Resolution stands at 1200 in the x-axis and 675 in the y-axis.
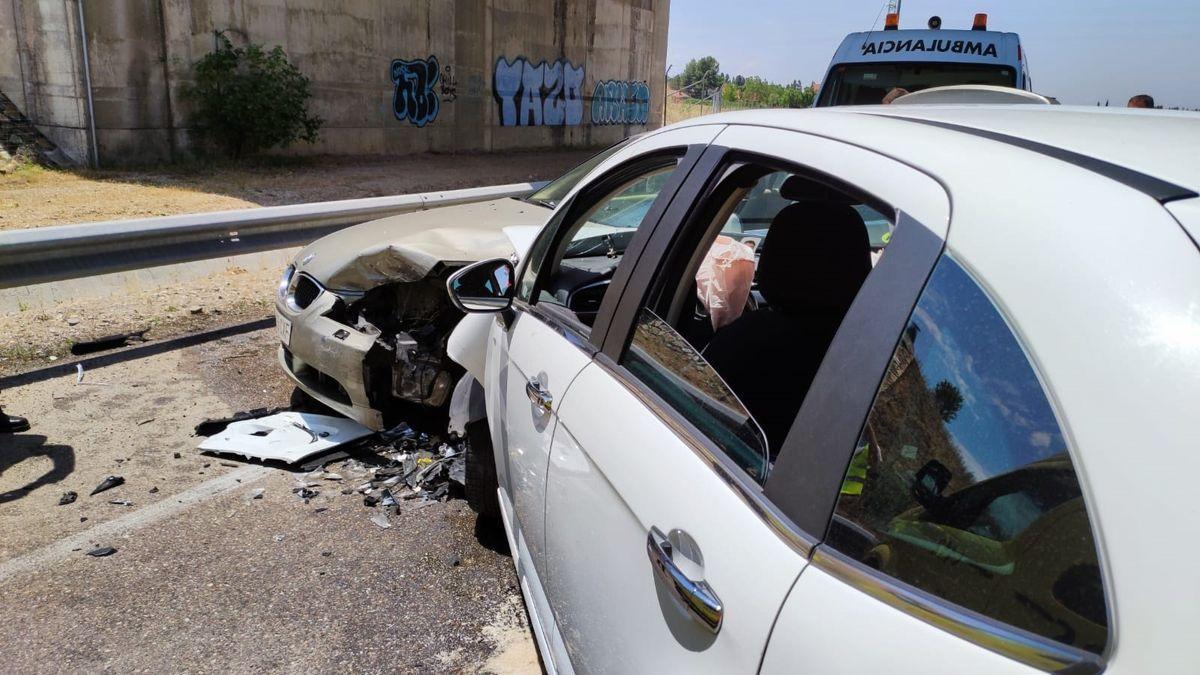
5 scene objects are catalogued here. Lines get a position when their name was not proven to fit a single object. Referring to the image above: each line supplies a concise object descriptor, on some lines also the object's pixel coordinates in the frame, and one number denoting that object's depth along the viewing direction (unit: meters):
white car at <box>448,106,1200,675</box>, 1.03
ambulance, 7.78
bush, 15.32
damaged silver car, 4.59
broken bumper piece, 4.51
